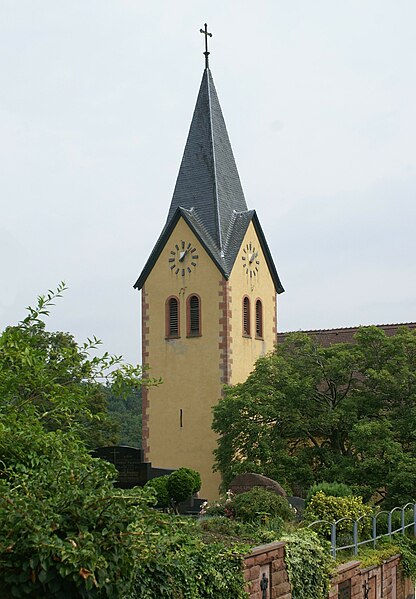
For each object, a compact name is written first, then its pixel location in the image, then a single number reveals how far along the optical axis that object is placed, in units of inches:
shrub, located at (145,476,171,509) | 891.4
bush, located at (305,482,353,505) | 735.7
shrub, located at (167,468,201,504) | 922.1
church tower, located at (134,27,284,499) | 1362.0
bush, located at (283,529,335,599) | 487.5
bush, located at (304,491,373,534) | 669.3
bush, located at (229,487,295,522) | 609.9
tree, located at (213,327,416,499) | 1010.7
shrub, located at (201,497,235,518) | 632.4
